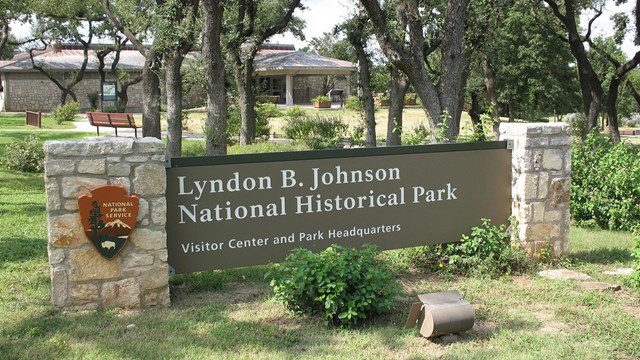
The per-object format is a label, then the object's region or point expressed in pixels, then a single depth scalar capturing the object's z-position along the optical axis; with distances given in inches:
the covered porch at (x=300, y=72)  1504.7
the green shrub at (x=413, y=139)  274.4
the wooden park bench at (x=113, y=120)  817.5
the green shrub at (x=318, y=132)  739.4
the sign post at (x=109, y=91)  1269.7
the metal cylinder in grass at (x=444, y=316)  178.7
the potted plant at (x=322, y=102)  1640.0
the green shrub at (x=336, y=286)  190.4
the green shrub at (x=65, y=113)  1208.4
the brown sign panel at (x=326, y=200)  215.6
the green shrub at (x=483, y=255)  243.9
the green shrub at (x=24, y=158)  534.0
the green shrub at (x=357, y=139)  707.4
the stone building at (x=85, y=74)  1526.8
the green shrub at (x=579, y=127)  985.2
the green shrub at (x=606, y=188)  336.5
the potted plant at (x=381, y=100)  1710.4
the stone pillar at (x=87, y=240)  193.3
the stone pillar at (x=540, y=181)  253.1
